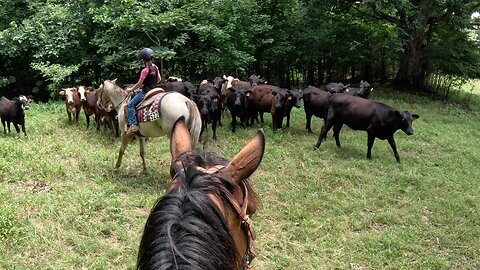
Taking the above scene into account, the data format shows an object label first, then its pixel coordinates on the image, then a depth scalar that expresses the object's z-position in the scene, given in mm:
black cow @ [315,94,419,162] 8484
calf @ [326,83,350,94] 11039
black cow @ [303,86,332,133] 10258
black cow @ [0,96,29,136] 9508
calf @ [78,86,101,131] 10531
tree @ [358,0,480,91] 13117
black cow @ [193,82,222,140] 9523
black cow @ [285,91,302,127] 10562
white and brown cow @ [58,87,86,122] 10828
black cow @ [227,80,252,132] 10742
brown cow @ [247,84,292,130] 10422
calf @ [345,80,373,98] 11155
